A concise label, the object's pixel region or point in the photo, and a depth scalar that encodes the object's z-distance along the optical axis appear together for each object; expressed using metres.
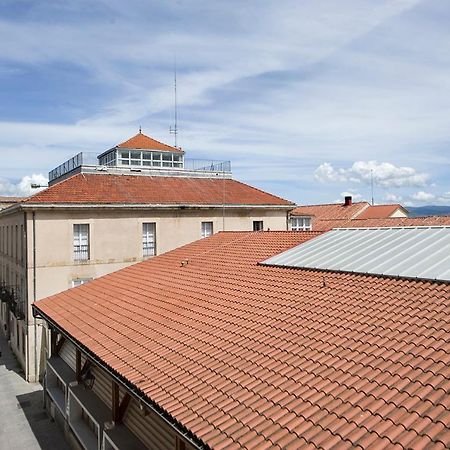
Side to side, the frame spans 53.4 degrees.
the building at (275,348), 5.17
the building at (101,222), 21.19
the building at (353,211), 45.16
